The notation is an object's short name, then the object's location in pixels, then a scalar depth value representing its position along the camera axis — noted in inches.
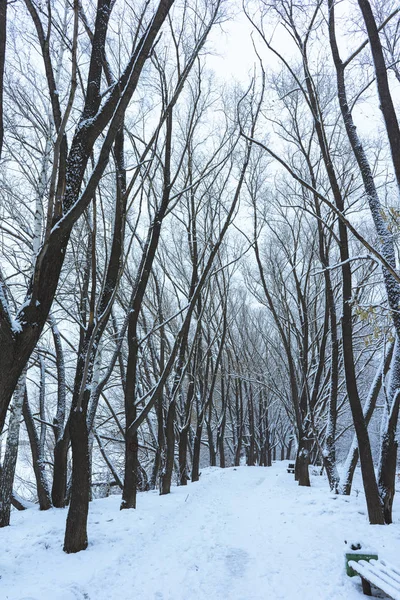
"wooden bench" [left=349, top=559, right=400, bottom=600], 124.4
